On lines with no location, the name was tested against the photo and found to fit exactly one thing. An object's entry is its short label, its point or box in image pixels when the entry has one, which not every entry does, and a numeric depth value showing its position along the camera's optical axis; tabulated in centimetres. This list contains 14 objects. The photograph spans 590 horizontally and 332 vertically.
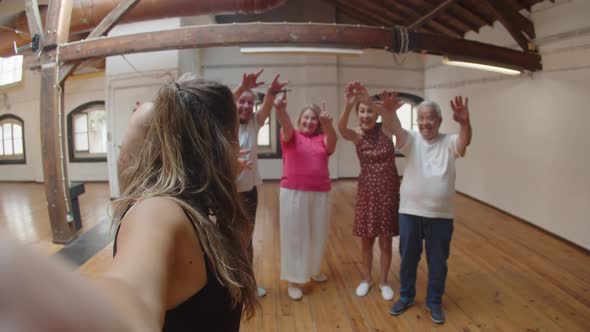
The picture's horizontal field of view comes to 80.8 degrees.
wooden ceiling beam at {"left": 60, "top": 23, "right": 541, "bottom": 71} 343
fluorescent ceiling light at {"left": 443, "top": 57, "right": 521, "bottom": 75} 388
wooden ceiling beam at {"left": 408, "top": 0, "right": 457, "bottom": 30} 548
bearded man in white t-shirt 267
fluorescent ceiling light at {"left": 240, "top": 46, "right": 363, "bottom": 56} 347
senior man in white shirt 252
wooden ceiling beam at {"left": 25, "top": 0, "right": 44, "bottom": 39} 398
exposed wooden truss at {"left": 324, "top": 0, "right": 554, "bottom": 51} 474
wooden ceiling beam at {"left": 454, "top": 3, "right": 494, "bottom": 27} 578
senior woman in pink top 295
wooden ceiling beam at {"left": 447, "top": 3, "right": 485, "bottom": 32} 615
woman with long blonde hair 52
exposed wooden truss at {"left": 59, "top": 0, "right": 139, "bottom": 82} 391
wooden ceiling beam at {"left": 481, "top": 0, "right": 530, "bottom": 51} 467
